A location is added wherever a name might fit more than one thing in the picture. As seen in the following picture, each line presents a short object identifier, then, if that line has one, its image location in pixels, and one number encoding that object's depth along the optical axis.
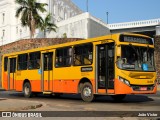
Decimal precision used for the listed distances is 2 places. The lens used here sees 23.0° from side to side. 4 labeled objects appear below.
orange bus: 17.28
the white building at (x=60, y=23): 73.44
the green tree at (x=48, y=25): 65.57
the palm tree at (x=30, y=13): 57.66
